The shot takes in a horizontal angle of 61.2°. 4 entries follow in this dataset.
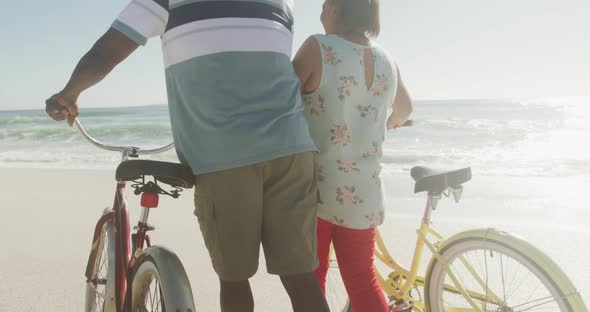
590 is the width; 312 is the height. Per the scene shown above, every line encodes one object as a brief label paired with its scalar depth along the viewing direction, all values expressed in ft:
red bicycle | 4.92
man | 4.57
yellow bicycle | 5.59
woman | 5.60
